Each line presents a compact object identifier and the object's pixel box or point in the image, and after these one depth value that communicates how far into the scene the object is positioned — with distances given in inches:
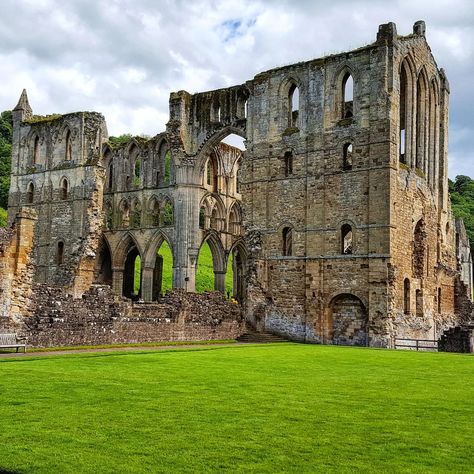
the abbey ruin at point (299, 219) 985.5
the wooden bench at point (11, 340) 721.6
